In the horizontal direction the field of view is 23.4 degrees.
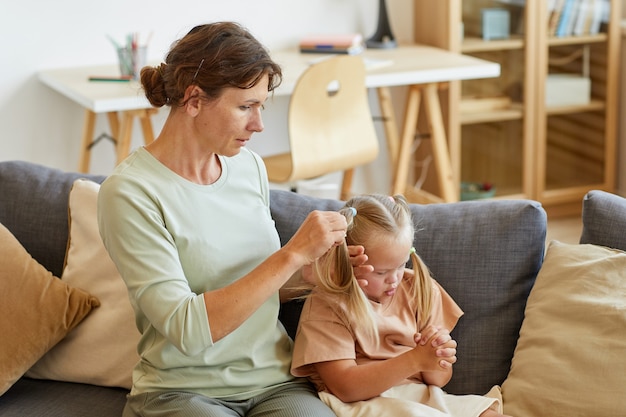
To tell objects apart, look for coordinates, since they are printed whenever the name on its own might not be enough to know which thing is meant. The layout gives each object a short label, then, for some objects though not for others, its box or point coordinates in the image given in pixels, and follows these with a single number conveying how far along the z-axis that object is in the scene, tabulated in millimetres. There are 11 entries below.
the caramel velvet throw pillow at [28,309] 2899
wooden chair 4173
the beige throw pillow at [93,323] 2957
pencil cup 4378
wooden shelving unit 5259
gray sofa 2831
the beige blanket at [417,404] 2646
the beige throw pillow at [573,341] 2631
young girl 2665
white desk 4220
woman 2558
